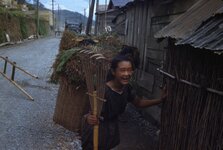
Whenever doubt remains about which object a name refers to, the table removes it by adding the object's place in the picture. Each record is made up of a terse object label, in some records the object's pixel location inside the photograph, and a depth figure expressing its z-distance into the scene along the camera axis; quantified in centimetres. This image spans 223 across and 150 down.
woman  180
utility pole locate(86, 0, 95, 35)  773
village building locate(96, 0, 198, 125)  341
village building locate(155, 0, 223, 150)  157
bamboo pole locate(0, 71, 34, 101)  467
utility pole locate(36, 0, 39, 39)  2256
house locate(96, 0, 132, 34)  696
